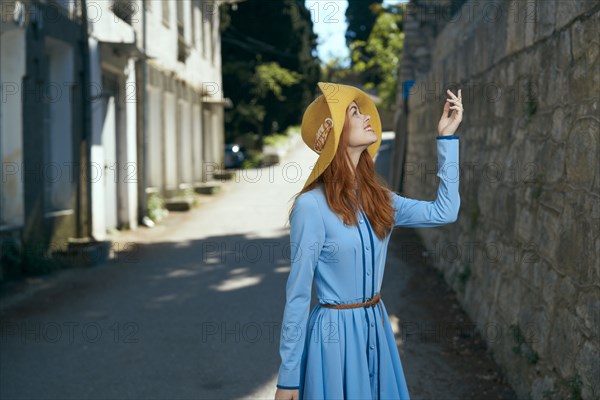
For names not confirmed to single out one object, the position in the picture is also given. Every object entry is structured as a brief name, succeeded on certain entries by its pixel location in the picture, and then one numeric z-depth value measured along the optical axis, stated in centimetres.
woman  281
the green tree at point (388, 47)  2547
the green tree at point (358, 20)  4171
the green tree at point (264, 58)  3234
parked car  3300
